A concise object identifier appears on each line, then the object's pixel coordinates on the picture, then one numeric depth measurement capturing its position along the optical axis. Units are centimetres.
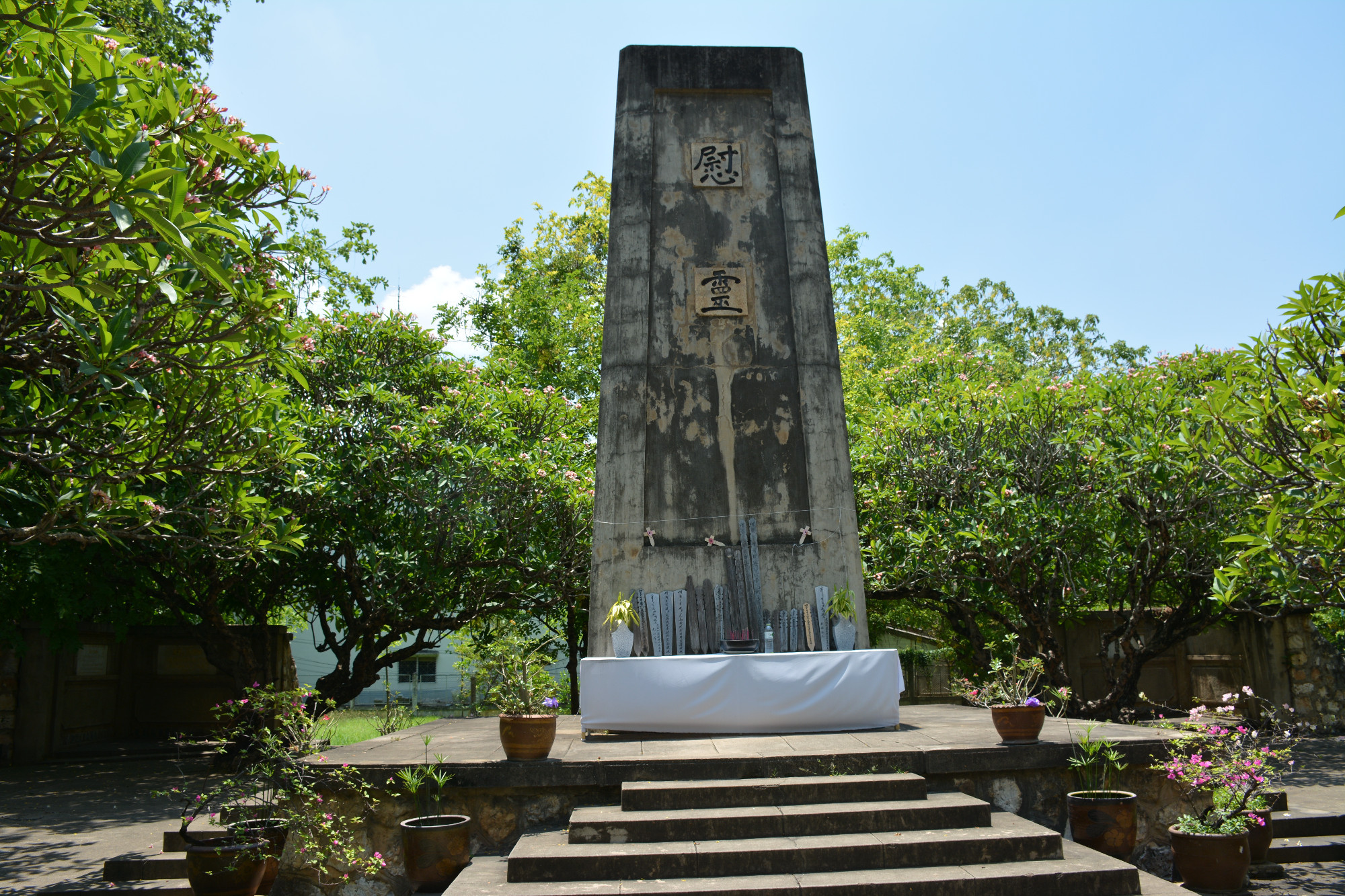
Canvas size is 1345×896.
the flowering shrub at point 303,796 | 517
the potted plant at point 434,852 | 490
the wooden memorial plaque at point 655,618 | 746
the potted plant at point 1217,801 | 517
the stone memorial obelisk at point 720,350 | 782
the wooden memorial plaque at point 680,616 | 750
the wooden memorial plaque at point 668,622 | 749
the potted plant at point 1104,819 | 511
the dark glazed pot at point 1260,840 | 589
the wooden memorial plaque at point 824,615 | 751
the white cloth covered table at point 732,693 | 650
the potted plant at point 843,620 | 734
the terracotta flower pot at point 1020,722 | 556
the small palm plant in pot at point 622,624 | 713
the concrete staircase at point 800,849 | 423
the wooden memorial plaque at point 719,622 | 753
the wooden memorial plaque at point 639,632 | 746
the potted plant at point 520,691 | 533
